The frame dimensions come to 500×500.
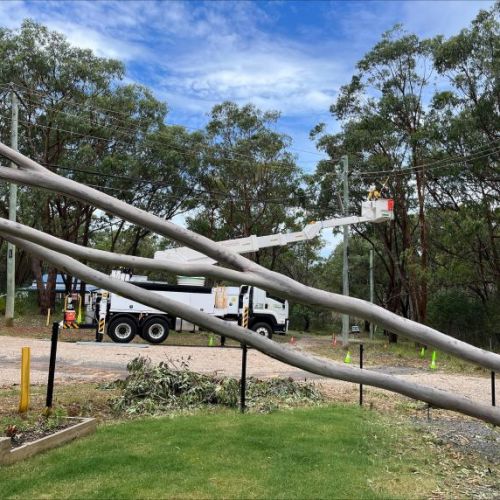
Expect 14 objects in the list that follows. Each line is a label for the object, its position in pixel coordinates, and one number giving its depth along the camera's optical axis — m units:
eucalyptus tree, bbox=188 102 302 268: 33.81
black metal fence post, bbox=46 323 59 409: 7.87
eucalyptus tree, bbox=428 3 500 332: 23.59
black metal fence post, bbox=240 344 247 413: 8.46
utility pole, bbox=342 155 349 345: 23.11
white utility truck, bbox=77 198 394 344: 20.02
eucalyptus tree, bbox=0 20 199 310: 28.55
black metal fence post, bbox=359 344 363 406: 9.82
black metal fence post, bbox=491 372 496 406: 9.15
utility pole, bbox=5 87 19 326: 22.56
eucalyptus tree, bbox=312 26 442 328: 28.55
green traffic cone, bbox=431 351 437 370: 18.38
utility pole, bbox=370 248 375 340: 37.49
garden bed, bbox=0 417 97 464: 5.70
